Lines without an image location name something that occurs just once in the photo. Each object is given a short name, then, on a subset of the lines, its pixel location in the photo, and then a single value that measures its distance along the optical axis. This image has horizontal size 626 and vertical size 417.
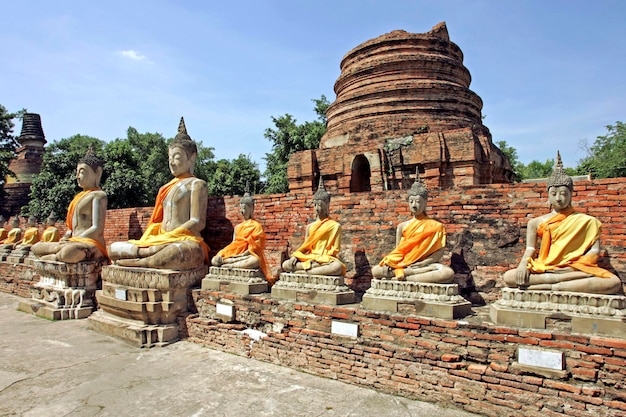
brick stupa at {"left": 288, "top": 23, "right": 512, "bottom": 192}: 9.88
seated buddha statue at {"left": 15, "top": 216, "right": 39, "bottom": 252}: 12.44
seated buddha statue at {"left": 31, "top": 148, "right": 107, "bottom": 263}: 8.43
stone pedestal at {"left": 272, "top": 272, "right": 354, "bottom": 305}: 5.23
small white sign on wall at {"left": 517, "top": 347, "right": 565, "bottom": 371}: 3.69
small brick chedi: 30.03
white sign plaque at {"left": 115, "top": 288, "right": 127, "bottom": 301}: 6.80
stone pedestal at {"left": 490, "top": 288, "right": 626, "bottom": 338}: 3.65
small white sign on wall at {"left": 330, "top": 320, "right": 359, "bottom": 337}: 4.82
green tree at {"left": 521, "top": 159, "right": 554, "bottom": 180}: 46.72
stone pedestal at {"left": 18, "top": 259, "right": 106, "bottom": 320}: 8.12
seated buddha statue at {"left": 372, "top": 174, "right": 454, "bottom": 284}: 4.80
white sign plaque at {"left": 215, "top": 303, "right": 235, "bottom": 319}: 6.10
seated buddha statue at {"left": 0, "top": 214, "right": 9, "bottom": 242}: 14.42
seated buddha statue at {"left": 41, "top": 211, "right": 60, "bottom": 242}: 11.81
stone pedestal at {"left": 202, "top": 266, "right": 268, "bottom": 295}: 6.20
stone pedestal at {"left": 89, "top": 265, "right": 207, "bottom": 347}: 6.36
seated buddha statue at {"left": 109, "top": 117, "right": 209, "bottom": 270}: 6.74
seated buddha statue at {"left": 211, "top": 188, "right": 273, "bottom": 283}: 6.44
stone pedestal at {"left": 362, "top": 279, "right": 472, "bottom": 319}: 4.45
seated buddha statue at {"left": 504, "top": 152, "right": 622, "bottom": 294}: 3.90
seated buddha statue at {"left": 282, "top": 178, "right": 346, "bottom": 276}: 5.49
